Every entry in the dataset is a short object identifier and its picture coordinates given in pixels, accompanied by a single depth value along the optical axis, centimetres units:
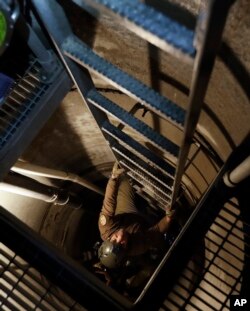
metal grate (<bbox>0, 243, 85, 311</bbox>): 166
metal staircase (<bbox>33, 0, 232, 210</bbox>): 71
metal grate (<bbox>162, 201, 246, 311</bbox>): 178
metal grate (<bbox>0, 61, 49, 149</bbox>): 171
